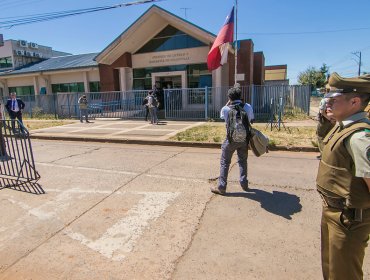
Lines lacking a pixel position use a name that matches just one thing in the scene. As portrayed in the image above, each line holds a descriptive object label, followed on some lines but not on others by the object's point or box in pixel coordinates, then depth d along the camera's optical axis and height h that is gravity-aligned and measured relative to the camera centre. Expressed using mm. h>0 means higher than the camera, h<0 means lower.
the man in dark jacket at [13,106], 12250 -142
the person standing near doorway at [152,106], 13906 -347
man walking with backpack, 4391 -570
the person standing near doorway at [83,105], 16250 -235
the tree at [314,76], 56969 +4107
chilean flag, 13062 +2525
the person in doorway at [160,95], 19458 +278
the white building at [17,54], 31234 +5625
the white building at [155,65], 16781 +2545
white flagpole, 12870 +3840
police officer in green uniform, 1758 -560
